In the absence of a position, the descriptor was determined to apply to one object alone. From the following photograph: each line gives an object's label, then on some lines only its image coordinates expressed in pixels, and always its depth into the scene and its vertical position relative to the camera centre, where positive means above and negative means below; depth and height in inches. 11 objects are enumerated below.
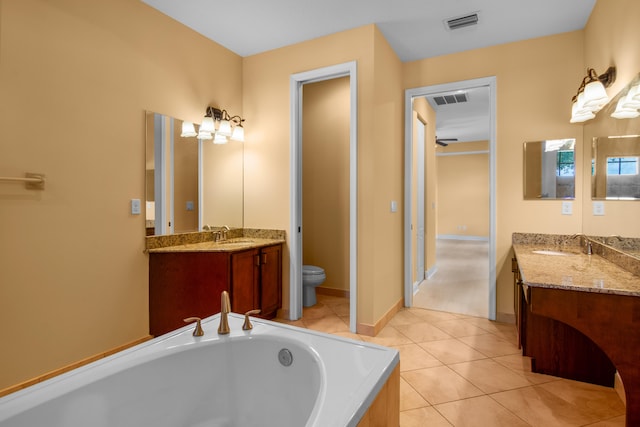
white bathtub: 45.7 -25.4
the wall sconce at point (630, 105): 74.3 +24.2
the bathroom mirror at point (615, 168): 77.8 +11.3
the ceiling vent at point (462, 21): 112.6 +63.0
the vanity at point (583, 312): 60.5 -18.5
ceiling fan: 357.7 +75.8
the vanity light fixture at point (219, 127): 125.6 +32.5
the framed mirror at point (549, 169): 120.9 +15.4
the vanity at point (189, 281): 106.8 -20.5
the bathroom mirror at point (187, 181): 108.4 +11.8
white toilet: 147.6 -28.7
